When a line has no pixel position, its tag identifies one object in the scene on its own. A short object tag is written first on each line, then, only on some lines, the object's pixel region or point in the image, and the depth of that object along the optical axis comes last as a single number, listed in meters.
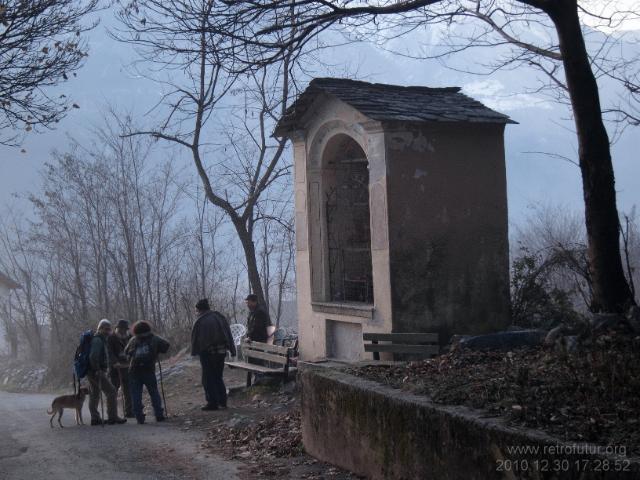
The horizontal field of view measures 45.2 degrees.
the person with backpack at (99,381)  12.16
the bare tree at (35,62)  9.97
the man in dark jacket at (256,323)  14.62
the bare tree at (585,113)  8.14
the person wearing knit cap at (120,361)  12.88
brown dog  12.18
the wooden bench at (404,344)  10.00
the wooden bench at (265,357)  12.66
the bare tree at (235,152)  17.86
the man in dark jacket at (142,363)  12.09
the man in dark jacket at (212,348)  12.52
